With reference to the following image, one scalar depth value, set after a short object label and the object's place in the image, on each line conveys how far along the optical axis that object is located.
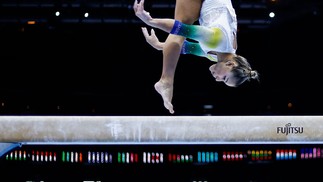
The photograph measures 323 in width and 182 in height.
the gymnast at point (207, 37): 8.30
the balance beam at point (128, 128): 8.51
